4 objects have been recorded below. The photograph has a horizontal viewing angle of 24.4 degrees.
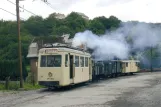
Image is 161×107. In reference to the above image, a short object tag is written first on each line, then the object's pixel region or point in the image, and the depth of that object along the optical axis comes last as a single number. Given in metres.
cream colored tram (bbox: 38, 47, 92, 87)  25.48
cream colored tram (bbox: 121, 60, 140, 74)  58.22
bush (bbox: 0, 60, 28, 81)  39.19
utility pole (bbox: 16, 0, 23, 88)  30.02
